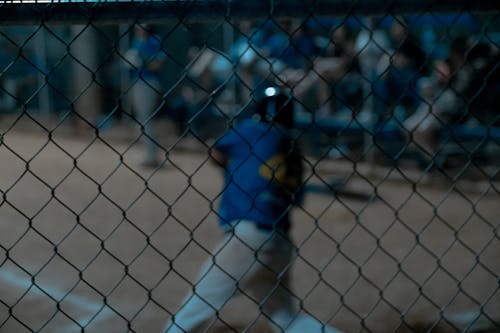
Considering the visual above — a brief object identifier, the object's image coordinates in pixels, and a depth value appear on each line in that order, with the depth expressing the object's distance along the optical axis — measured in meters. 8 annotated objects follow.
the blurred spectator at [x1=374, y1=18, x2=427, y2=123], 15.67
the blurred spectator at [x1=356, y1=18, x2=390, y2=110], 16.91
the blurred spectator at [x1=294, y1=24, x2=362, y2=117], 16.81
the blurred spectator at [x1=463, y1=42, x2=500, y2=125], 14.20
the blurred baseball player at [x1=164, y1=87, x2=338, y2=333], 6.78
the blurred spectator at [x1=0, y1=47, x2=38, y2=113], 23.23
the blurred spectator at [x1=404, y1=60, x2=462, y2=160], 15.44
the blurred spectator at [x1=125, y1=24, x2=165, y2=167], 17.64
